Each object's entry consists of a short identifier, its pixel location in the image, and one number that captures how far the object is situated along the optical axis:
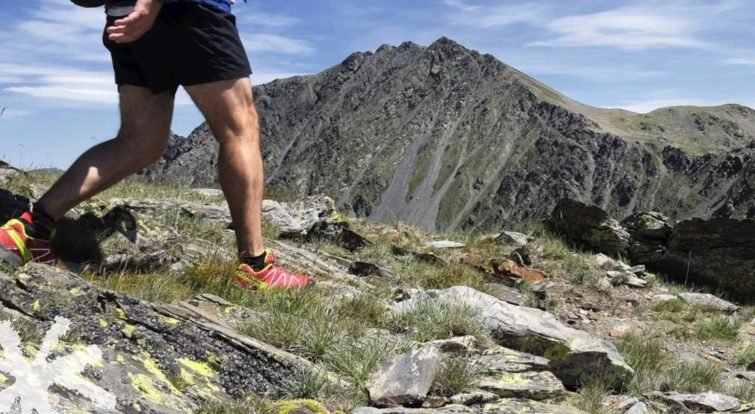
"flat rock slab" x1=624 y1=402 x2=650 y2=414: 3.68
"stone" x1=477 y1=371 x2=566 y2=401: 3.77
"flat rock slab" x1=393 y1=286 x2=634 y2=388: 4.34
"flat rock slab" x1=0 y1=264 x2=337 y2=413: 3.00
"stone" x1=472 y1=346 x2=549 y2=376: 4.05
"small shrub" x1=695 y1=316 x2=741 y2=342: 8.39
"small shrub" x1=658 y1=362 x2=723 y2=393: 4.64
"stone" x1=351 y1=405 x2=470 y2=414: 3.26
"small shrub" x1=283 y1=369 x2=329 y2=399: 3.40
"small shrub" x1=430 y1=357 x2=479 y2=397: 3.63
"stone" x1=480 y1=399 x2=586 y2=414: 3.43
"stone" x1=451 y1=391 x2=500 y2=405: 3.52
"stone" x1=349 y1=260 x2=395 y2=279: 7.72
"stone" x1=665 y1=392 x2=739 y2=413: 4.02
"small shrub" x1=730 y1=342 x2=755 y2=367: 7.09
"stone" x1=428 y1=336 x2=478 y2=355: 4.32
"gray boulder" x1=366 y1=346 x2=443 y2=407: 3.42
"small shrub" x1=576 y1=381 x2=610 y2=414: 3.73
